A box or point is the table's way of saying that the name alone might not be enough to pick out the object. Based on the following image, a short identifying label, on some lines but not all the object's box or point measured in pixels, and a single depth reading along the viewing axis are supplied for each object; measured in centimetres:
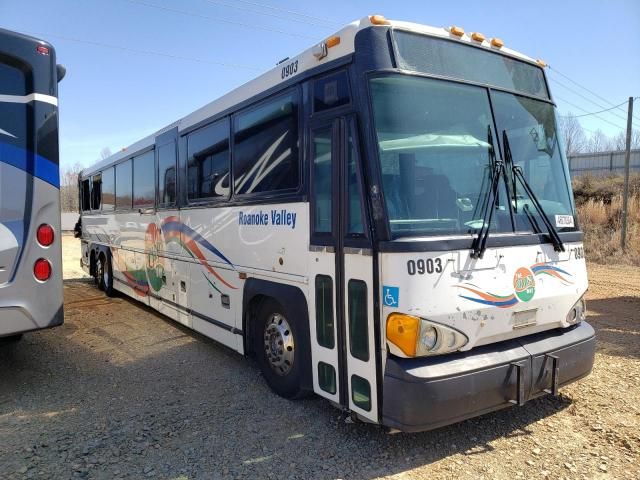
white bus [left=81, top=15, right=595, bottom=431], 316
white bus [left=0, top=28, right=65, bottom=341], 424
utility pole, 1622
